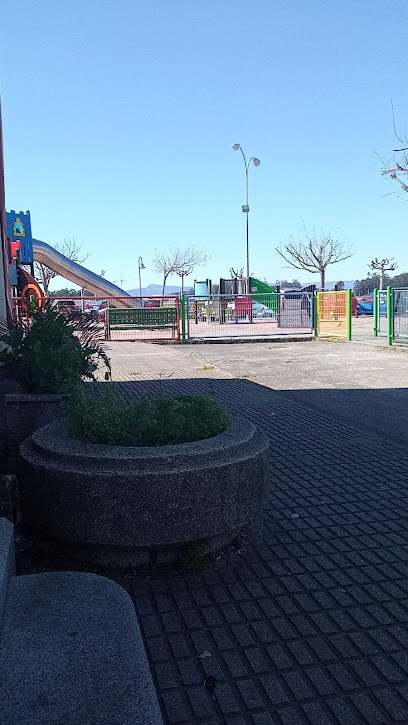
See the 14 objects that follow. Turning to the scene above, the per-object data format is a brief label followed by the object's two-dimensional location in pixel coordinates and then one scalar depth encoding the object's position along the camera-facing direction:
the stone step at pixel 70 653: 1.84
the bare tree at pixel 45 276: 56.12
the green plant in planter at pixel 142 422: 3.38
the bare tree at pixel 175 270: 77.06
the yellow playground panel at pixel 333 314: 20.44
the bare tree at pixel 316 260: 61.47
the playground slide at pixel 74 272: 34.81
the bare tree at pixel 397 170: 21.19
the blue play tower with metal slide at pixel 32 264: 23.92
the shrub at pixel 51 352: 4.75
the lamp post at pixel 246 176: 39.62
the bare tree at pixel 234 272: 72.95
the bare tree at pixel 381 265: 67.25
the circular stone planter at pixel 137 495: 2.96
